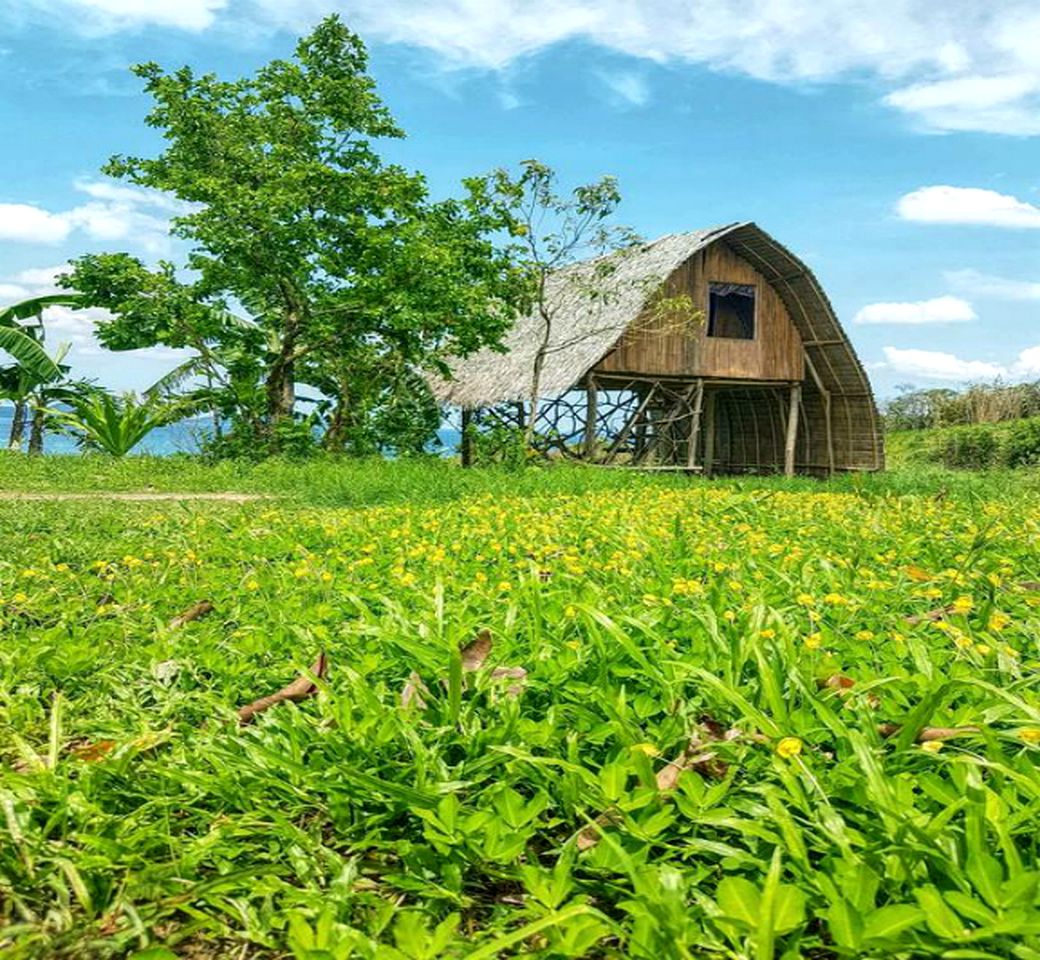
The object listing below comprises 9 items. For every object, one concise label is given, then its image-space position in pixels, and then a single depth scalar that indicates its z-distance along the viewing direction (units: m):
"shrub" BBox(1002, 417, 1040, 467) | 23.77
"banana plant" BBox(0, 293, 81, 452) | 18.61
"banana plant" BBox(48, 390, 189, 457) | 17.06
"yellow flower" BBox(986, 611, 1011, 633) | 2.29
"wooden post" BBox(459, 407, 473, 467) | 19.60
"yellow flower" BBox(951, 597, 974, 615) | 2.29
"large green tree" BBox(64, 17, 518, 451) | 16.95
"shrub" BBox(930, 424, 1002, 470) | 24.84
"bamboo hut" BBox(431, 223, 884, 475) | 18.64
